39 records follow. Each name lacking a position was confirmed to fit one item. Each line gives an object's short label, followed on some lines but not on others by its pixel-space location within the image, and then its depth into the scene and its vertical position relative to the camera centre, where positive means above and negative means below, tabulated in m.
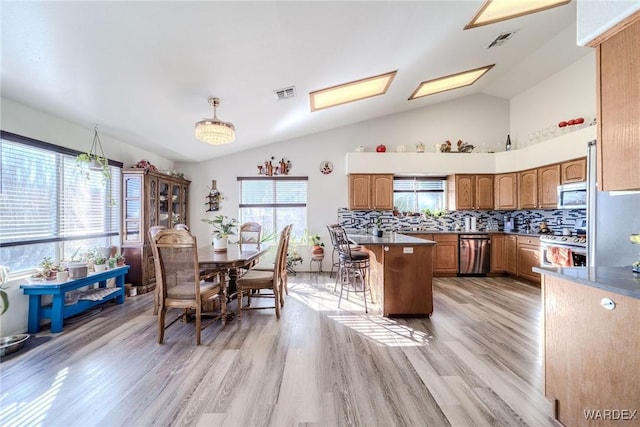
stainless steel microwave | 3.77 +0.23
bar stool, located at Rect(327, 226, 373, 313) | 3.38 -0.59
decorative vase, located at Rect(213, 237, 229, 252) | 3.14 -0.37
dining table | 2.53 -0.47
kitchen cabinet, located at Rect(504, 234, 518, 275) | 4.74 -0.78
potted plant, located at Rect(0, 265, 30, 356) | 2.17 -1.08
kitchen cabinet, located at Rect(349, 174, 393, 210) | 5.20 +0.42
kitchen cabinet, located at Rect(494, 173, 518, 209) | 4.94 +0.40
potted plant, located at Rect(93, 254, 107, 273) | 3.23 -0.62
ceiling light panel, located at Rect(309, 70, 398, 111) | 3.59 +1.84
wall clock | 5.45 +0.95
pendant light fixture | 2.71 +0.86
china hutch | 3.91 -0.14
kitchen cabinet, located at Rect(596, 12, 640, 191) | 1.19 +0.50
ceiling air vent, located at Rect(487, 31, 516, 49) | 3.41 +2.31
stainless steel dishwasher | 4.97 -0.81
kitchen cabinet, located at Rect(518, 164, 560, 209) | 4.25 +0.42
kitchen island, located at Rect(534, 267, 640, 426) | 1.09 -0.62
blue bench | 2.59 -0.92
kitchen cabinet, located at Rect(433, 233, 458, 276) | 5.00 -0.85
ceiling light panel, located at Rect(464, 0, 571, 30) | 2.80 +2.26
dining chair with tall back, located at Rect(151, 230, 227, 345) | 2.30 -0.54
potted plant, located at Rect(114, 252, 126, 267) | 3.56 -0.63
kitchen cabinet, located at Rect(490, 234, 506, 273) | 4.96 -0.83
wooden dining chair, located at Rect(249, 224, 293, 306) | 3.28 -0.71
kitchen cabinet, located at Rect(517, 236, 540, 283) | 4.29 -0.76
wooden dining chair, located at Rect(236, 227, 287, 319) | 2.94 -0.77
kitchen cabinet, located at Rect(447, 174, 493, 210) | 5.22 +0.41
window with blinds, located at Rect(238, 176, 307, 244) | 5.50 +0.21
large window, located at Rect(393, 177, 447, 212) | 5.59 +0.41
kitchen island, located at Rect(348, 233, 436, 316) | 3.00 -0.77
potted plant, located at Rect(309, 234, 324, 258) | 5.20 -0.67
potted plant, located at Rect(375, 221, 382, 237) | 3.75 -0.26
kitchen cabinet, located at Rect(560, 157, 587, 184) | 3.78 +0.60
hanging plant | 3.25 +0.67
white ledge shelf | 5.18 +0.98
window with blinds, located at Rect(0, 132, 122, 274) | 2.54 +0.11
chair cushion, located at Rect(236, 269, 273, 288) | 2.94 -0.77
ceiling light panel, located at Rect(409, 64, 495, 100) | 4.34 +2.30
